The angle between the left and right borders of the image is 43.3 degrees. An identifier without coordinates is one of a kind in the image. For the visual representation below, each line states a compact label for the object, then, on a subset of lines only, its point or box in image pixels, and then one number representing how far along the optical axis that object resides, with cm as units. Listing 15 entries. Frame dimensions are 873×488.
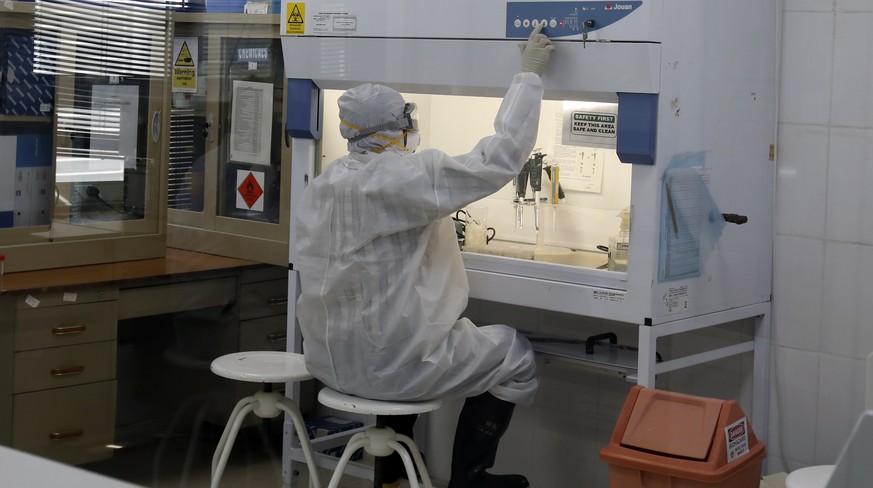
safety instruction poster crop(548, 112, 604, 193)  318
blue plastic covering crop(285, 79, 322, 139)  337
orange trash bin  247
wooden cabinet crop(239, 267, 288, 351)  398
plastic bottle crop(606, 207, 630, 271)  288
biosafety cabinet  272
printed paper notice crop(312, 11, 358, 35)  323
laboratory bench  337
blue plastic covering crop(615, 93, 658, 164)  268
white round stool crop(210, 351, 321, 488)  294
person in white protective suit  275
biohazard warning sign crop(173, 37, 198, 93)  382
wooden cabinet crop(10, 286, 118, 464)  336
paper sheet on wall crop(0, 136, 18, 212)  337
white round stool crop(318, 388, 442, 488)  272
